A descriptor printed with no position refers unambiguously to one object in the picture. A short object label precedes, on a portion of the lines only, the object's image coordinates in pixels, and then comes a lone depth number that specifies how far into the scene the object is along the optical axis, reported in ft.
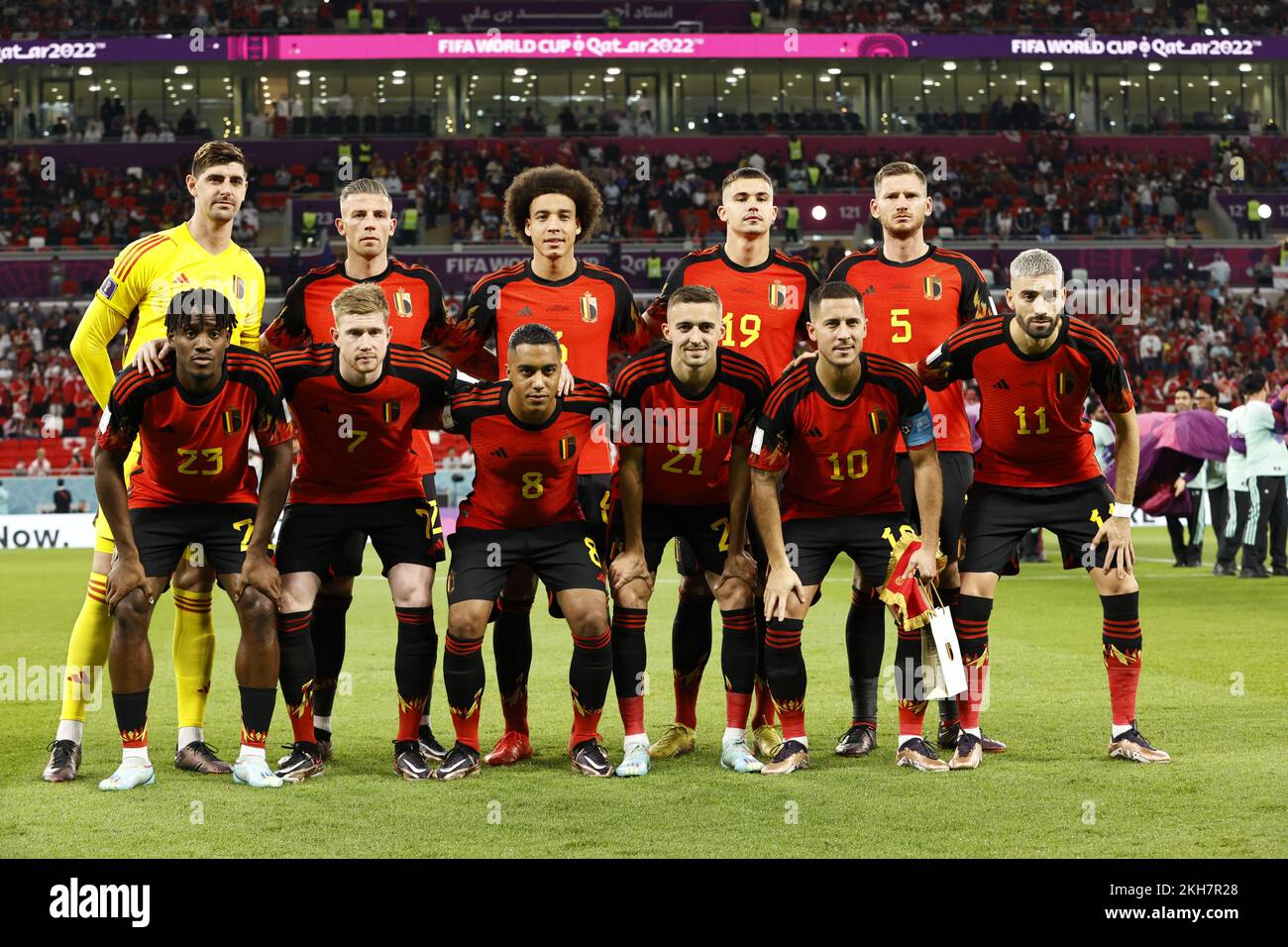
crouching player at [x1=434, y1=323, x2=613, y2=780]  19.84
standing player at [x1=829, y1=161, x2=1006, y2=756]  21.70
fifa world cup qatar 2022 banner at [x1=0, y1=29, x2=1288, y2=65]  136.67
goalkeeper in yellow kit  20.48
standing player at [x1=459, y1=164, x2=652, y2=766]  21.45
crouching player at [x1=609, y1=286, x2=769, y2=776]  20.42
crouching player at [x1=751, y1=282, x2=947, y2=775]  19.93
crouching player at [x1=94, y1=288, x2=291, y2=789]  19.03
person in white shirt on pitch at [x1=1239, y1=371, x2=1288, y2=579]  49.21
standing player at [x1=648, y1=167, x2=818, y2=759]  22.04
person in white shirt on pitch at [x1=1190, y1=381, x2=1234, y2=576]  54.08
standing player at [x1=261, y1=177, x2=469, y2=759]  21.27
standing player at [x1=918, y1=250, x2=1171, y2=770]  20.44
